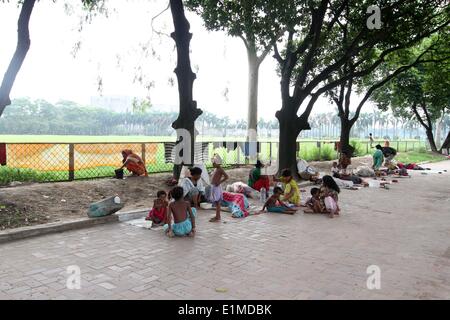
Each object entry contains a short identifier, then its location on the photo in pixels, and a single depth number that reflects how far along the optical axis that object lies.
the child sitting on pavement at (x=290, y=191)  9.03
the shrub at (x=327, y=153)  22.48
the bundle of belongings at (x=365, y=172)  15.98
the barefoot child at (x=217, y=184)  8.27
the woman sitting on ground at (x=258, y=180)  10.38
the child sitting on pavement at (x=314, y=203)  8.61
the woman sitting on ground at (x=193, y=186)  8.17
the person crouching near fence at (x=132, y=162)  11.41
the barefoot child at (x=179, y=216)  6.39
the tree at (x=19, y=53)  7.11
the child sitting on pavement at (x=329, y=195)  8.45
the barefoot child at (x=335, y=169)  14.48
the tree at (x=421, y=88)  21.52
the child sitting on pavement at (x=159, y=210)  7.09
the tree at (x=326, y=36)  13.52
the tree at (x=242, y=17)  11.99
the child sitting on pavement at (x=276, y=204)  8.60
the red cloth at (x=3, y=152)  10.35
